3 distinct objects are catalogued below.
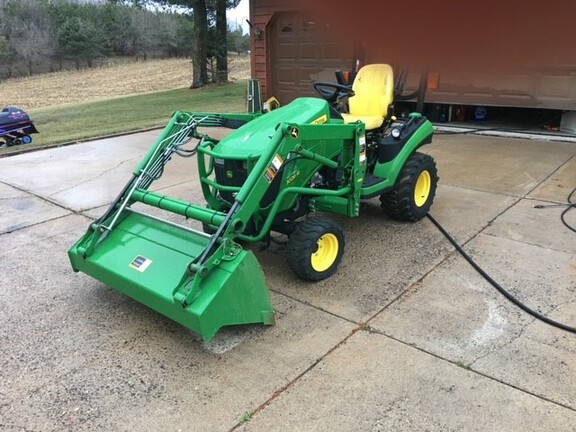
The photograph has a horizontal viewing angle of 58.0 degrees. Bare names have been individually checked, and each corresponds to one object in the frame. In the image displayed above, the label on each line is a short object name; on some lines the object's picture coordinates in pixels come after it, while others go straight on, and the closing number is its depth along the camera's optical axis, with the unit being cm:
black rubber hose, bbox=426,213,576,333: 280
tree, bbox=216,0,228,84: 1886
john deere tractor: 263
